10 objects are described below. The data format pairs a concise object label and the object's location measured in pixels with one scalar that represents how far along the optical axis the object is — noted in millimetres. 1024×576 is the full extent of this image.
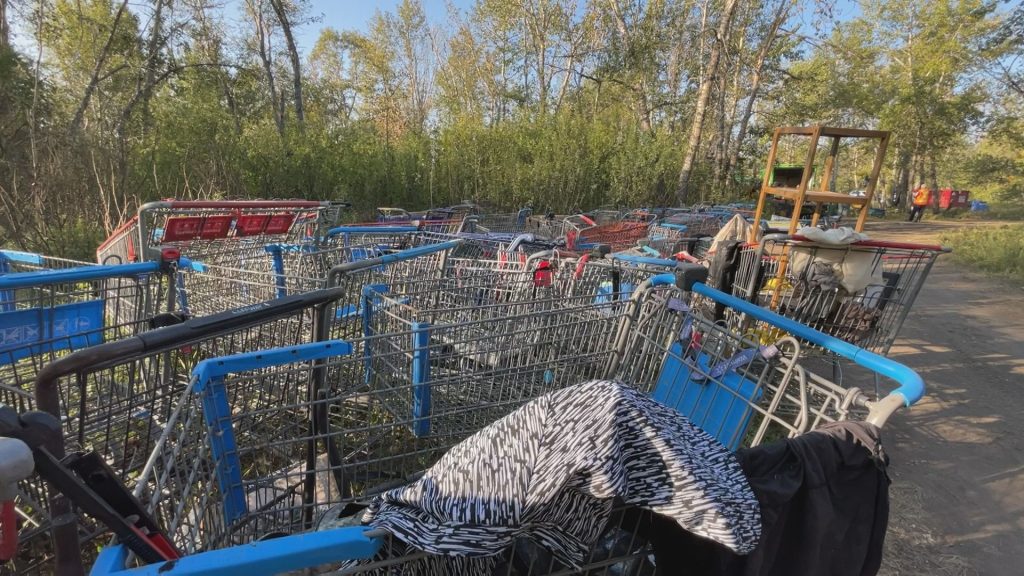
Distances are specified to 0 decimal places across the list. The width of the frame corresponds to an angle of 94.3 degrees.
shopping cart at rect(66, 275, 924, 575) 954
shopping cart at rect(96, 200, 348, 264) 3588
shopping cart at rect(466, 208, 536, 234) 8797
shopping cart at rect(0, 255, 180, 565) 1903
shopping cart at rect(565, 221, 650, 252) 6276
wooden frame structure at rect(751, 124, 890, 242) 4395
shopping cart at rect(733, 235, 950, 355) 3383
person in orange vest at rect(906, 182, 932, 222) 21344
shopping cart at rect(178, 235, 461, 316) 3216
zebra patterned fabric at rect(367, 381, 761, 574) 932
